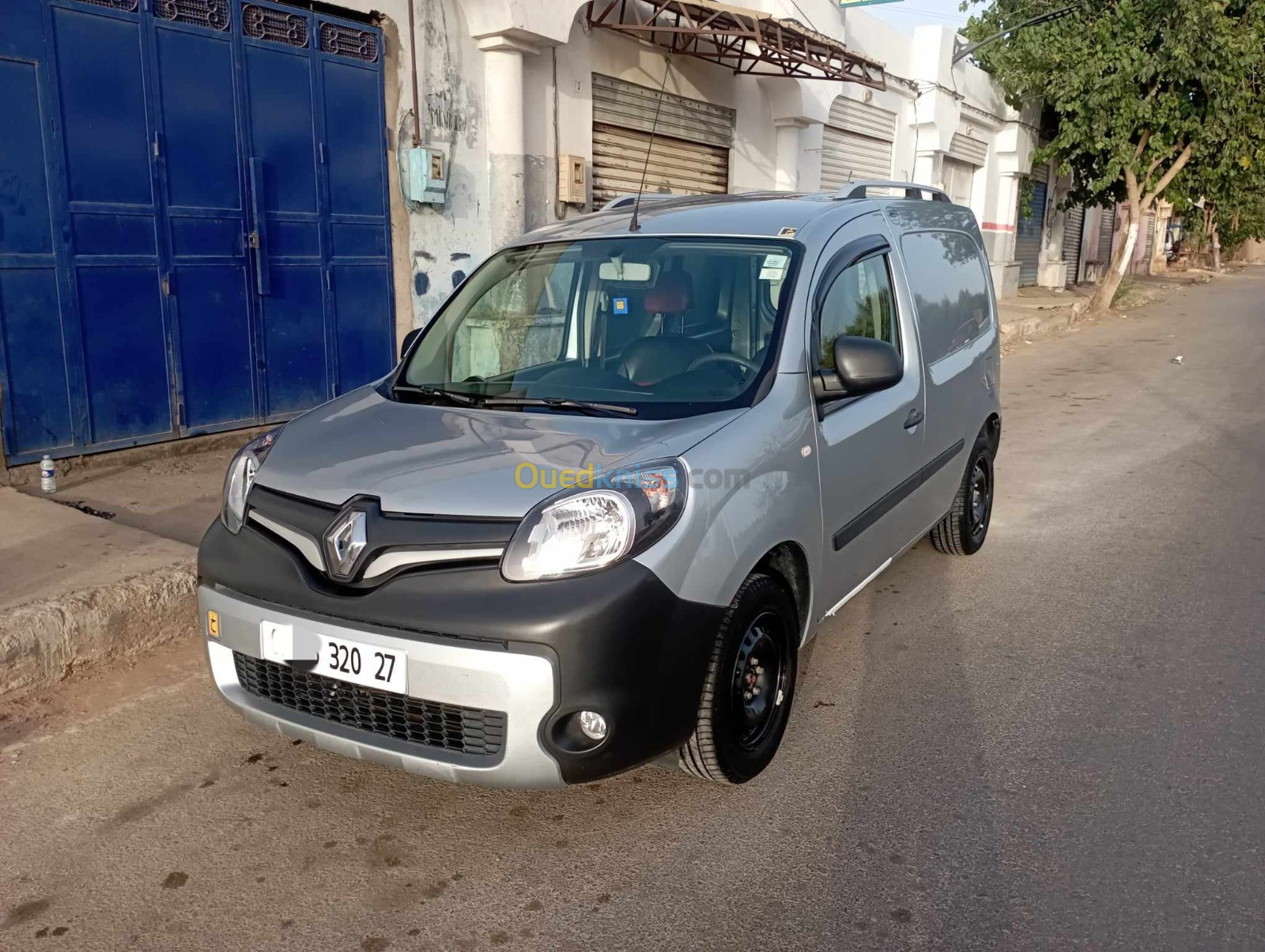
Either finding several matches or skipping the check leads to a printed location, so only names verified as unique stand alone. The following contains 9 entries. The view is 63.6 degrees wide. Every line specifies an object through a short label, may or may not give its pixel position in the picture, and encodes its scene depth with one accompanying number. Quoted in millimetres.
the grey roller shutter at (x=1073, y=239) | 28000
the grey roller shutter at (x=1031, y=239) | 24375
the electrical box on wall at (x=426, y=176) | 8055
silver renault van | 2516
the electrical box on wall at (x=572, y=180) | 9445
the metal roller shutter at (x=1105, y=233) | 32822
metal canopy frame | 9438
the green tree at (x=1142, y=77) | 16359
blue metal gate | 5887
